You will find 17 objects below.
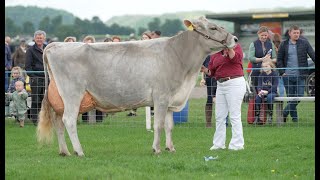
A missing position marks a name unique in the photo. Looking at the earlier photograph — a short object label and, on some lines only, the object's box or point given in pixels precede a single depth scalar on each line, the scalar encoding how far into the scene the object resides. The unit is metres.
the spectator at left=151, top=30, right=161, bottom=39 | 17.74
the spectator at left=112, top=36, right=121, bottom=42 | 18.13
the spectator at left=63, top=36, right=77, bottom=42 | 16.97
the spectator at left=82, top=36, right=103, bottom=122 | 17.69
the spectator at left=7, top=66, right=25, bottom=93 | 17.89
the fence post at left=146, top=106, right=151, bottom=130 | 16.38
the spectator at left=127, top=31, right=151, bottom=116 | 17.08
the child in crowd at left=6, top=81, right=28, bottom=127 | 17.52
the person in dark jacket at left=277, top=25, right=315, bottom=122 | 16.84
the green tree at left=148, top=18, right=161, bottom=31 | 105.76
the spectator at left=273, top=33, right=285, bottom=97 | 18.98
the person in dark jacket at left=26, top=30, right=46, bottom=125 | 17.42
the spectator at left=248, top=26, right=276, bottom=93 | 16.80
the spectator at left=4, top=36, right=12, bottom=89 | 22.14
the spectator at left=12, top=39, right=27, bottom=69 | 23.73
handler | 12.55
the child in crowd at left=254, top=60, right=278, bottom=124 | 16.86
